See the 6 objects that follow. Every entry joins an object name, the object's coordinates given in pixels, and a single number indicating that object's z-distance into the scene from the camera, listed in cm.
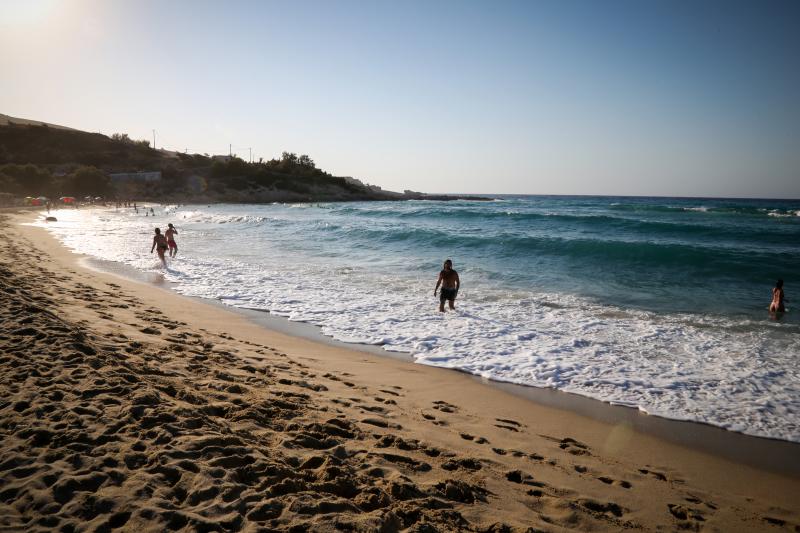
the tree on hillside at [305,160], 9938
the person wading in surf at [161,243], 1543
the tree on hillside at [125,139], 9086
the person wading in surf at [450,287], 1016
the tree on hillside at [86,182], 5791
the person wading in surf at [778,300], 1014
